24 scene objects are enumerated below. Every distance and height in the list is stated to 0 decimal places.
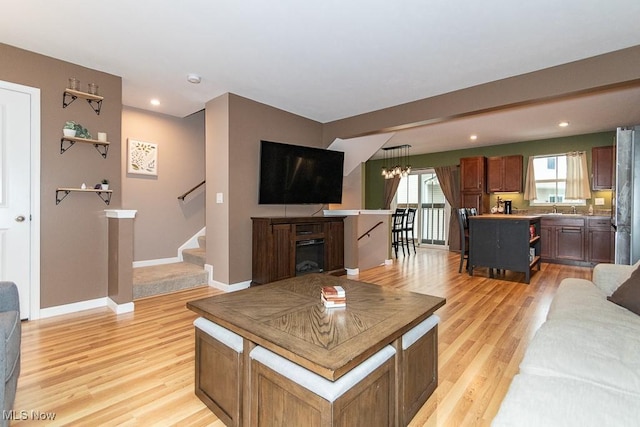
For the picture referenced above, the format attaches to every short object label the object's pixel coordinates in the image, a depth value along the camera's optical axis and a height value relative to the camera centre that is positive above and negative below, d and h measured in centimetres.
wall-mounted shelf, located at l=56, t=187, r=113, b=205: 294 +20
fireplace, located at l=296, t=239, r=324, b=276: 412 -64
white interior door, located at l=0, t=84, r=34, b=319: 270 +18
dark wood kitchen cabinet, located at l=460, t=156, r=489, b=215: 682 +66
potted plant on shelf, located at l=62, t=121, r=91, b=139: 295 +81
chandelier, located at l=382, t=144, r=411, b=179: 684 +148
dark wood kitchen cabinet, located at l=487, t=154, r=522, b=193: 656 +86
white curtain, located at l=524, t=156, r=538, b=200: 648 +63
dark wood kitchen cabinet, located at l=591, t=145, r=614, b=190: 538 +82
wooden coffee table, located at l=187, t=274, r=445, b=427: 114 -53
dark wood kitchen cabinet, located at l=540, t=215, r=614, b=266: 533 -50
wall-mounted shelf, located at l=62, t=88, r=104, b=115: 294 +114
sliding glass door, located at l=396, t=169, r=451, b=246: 798 +22
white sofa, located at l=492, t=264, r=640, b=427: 89 -59
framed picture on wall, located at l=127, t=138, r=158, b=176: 439 +79
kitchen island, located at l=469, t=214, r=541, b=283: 430 -46
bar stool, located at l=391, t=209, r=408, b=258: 667 -27
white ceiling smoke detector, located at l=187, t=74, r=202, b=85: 333 +149
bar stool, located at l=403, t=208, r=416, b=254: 693 -20
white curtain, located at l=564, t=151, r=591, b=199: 591 +71
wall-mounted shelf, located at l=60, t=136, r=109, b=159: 296 +69
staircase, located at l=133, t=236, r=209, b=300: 355 -83
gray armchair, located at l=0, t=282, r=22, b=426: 113 -57
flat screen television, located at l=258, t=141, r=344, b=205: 419 +56
